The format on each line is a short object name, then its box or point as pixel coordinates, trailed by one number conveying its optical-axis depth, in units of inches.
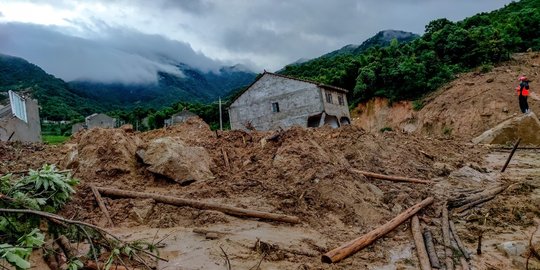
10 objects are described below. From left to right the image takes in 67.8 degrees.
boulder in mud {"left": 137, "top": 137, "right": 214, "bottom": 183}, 339.9
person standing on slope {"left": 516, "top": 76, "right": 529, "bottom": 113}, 671.3
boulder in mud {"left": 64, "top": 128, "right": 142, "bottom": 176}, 345.1
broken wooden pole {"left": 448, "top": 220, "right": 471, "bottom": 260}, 223.2
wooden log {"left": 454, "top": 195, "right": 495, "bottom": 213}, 297.3
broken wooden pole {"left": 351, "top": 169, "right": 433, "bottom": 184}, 374.9
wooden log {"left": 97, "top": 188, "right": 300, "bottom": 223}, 269.1
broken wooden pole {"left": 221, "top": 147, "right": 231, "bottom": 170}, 397.6
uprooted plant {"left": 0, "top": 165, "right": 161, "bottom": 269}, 155.2
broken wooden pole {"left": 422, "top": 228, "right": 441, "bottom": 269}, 212.9
